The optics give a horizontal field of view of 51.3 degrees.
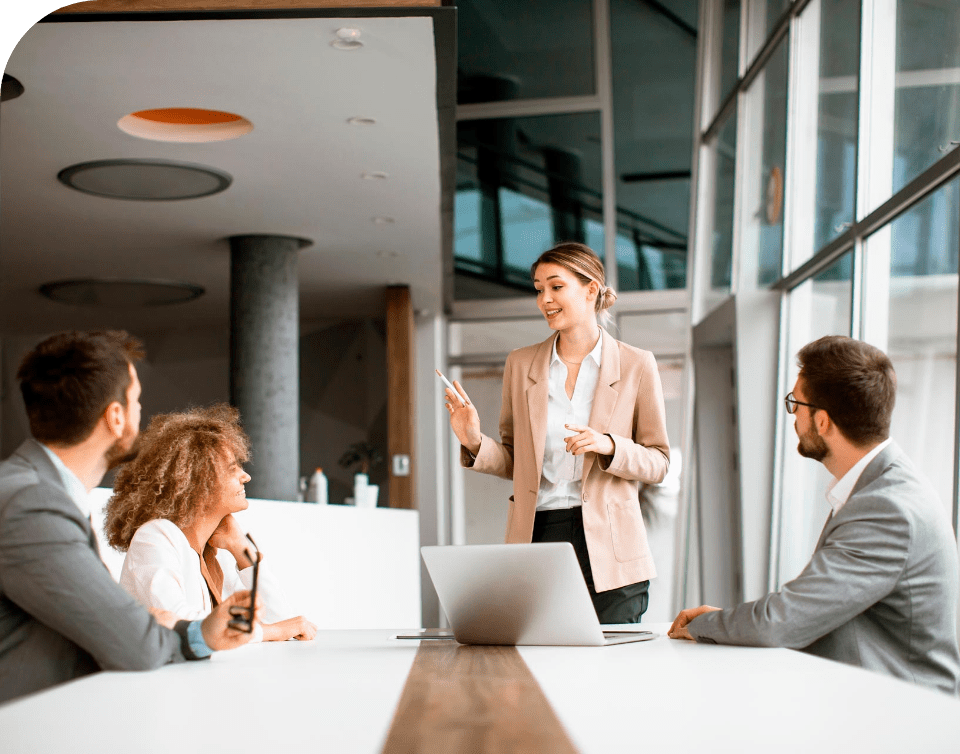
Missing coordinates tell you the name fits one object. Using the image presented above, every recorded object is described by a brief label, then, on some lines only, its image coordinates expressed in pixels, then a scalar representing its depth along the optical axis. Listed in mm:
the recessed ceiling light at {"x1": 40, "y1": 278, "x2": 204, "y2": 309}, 7941
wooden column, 8430
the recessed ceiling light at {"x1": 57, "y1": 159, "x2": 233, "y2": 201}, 5023
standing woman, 2473
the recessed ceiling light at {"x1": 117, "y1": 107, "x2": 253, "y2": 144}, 4609
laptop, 1668
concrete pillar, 6273
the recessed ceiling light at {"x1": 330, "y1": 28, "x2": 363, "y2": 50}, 3557
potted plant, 8875
